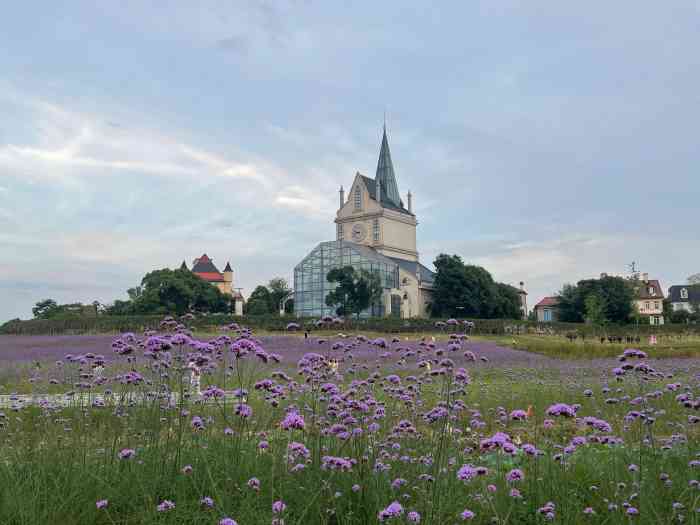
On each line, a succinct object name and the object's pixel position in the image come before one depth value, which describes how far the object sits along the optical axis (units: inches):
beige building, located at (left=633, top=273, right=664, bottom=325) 4424.5
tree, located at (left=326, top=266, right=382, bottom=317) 2869.1
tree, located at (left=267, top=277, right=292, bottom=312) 3836.1
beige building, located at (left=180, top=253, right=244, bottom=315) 5374.0
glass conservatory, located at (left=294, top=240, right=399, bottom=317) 3097.9
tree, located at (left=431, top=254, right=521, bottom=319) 3368.6
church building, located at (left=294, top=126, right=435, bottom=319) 3134.8
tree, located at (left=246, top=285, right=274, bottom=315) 3605.8
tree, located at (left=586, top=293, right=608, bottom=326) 2529.5
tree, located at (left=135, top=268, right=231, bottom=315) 2883.9
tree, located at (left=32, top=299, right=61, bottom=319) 3486.7
